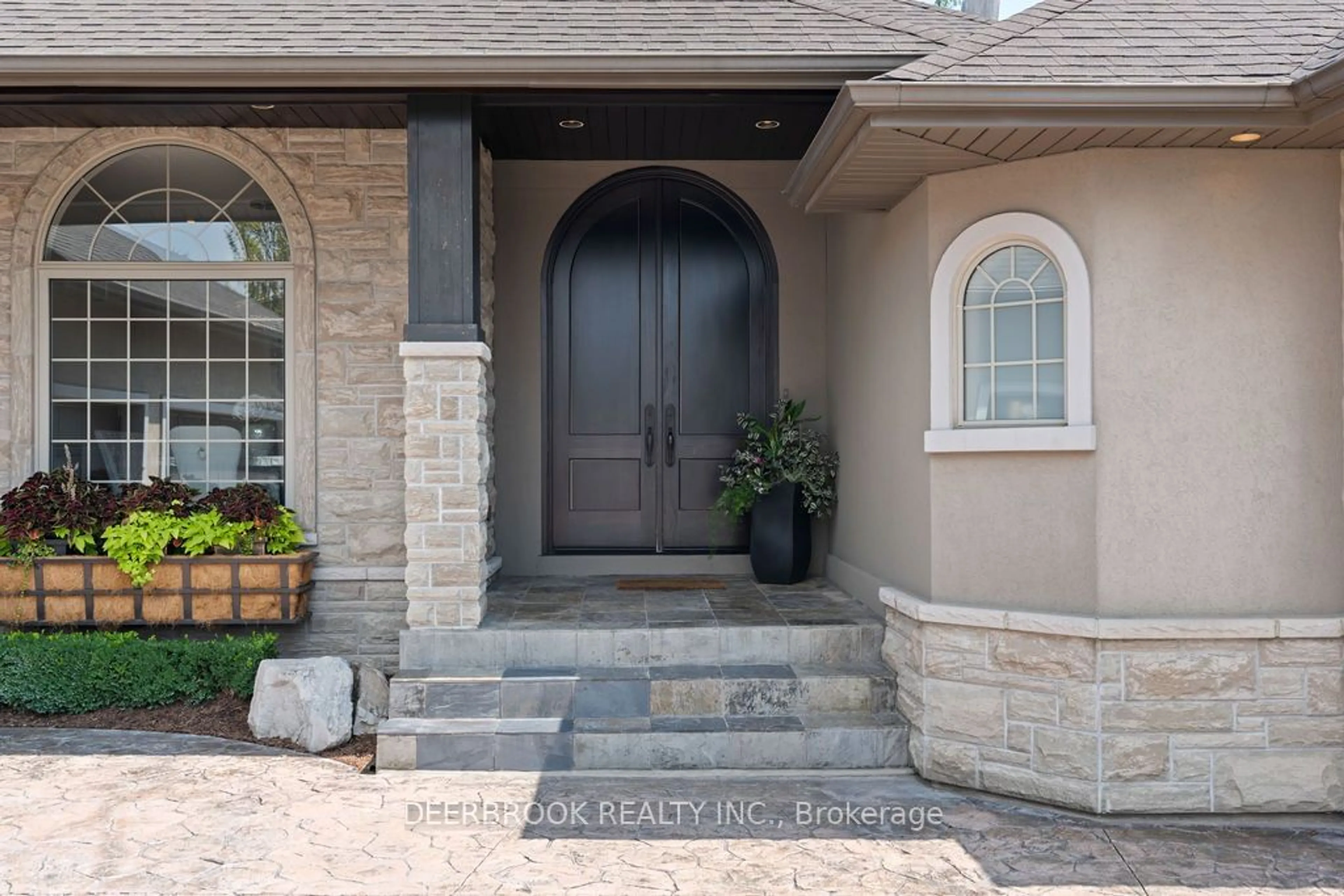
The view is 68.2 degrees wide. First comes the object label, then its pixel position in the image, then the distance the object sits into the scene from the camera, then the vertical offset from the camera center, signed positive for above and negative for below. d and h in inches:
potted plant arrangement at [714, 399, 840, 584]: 240.2 -7.6
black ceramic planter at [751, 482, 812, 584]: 241.3 -18.7
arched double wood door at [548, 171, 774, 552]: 260.2 +25.8
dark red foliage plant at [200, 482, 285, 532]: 210.1 -9.0
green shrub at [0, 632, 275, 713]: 196.2 -41.5
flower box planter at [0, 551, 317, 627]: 206.4 -26.9
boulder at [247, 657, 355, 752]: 185.0 -45.6
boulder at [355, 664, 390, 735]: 192.7 -46.5
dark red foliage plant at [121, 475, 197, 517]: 208.4 -7.5
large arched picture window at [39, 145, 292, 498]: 227.9 +32.2
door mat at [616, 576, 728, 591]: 237.0 -30.1
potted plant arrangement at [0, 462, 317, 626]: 205.2 -20.5
